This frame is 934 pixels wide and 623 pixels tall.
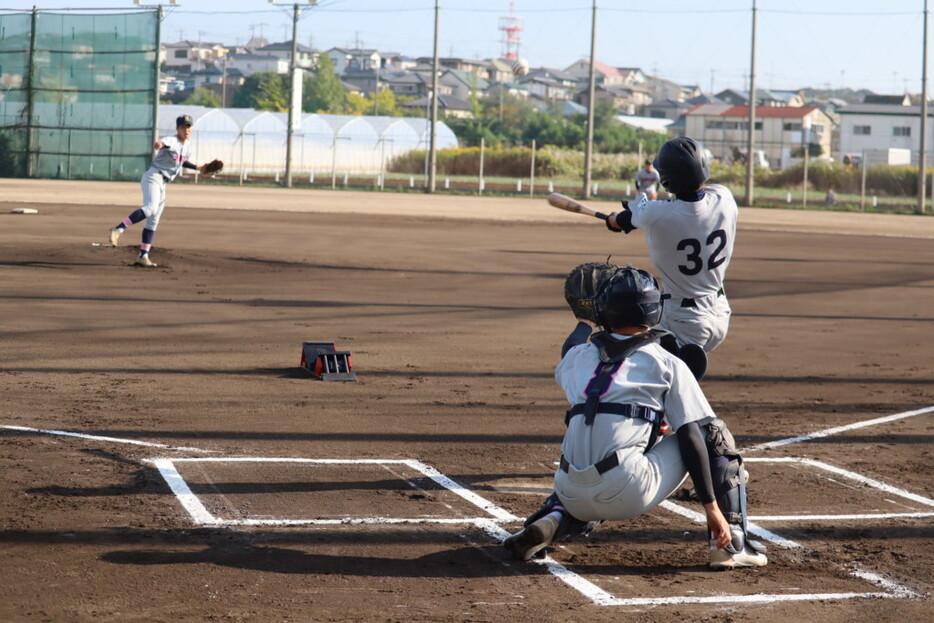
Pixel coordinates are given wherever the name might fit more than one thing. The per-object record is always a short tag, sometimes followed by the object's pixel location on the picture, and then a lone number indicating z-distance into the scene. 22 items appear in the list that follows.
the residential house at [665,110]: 172.38
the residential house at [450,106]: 128.75
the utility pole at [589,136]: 45.78
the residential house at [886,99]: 102.26
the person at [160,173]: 16.66
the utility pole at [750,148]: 45.00
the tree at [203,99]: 110.38
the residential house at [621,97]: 169.20
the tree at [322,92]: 117.12
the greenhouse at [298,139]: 55.17
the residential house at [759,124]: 101.12
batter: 6.27
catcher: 4.86
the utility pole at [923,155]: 42.70
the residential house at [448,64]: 197.12
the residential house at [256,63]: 175.62
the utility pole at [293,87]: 45.12
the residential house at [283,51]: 168.34
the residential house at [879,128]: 92.81
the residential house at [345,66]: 193.52
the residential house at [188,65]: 181.75
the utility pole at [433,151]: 45.38
